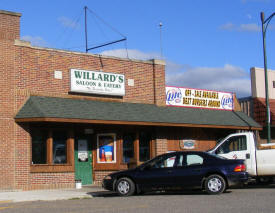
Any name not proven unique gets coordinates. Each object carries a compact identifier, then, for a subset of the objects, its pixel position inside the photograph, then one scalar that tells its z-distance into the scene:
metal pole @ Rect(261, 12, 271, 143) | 23.28
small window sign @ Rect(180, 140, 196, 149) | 24.61
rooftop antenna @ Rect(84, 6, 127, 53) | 23.51
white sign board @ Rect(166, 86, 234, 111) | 25.12
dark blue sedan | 15.70
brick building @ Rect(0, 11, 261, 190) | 19.22
